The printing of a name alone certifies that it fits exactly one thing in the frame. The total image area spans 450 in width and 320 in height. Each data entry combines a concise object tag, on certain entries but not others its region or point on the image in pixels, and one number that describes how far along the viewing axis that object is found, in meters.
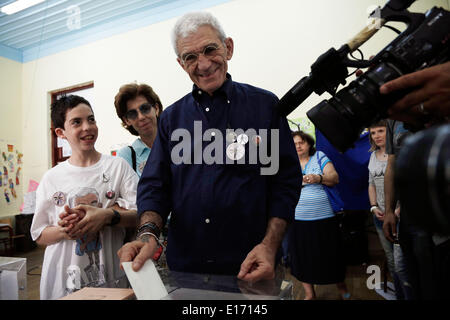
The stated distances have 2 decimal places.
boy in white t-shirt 0.95
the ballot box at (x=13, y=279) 0.53
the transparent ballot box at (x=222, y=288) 0.55
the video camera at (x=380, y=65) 0.54
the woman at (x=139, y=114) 1.42
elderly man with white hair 0.86
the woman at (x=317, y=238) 1.97
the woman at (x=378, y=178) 1.86
